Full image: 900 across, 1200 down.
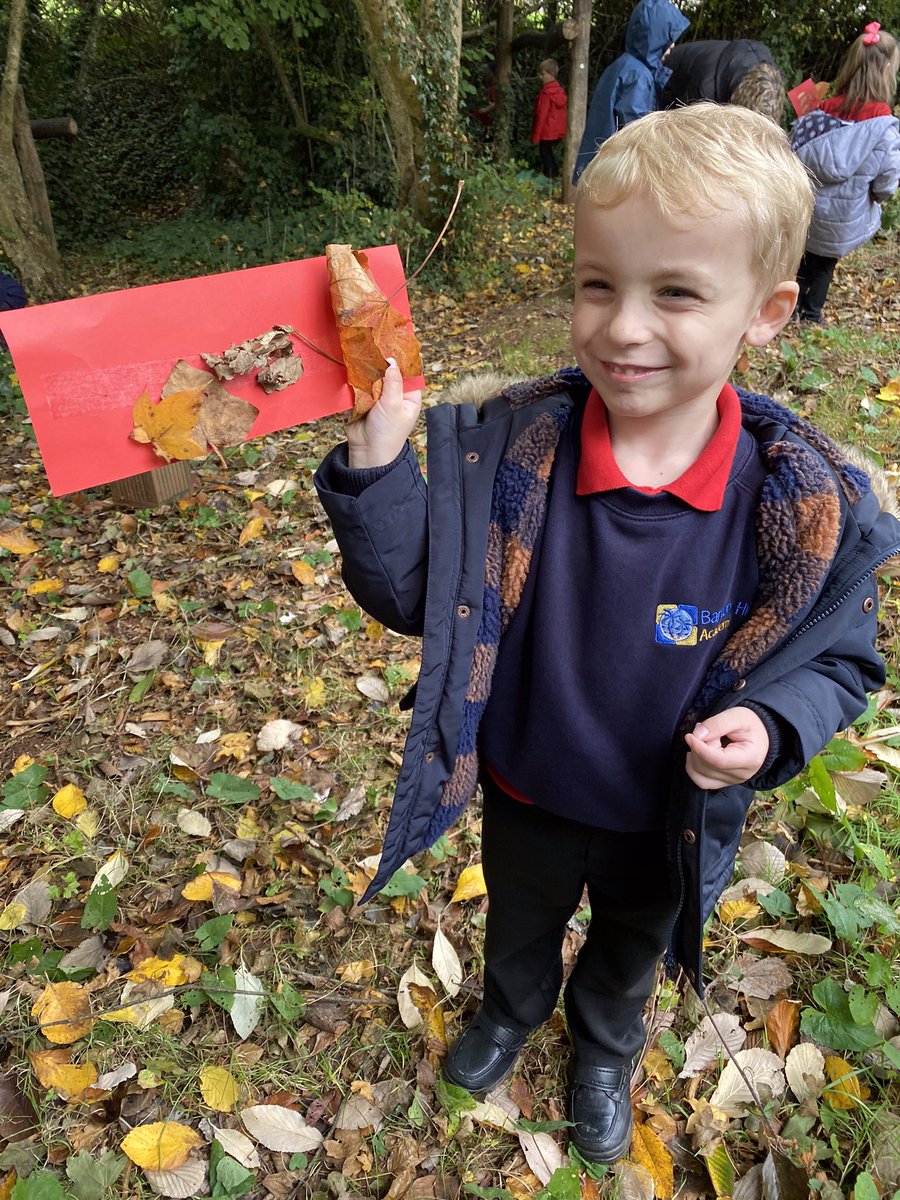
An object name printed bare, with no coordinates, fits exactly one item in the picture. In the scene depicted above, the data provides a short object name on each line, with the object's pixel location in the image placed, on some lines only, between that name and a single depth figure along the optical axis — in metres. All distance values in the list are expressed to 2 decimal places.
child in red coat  10.73
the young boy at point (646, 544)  0.99
